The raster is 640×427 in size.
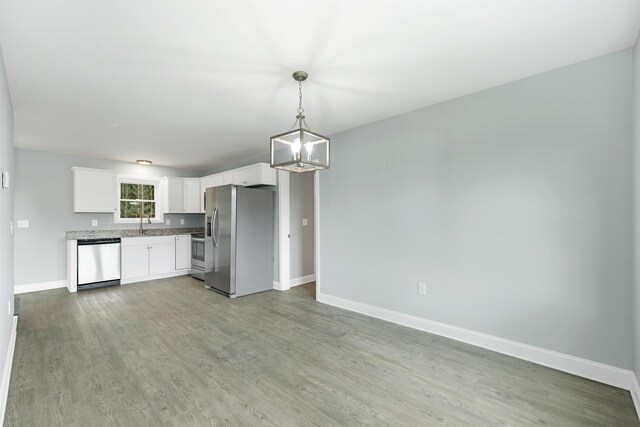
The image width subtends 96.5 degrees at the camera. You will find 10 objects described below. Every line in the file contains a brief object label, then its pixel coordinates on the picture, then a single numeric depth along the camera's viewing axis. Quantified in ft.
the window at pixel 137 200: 19.52
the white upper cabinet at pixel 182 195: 20.59
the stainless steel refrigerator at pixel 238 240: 14.83
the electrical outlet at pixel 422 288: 10.32
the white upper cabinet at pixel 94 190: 17.02
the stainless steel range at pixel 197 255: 18.47
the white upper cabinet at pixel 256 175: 15.89
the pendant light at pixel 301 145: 6.79
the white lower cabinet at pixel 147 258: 17.48
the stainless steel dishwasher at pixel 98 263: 16.05
